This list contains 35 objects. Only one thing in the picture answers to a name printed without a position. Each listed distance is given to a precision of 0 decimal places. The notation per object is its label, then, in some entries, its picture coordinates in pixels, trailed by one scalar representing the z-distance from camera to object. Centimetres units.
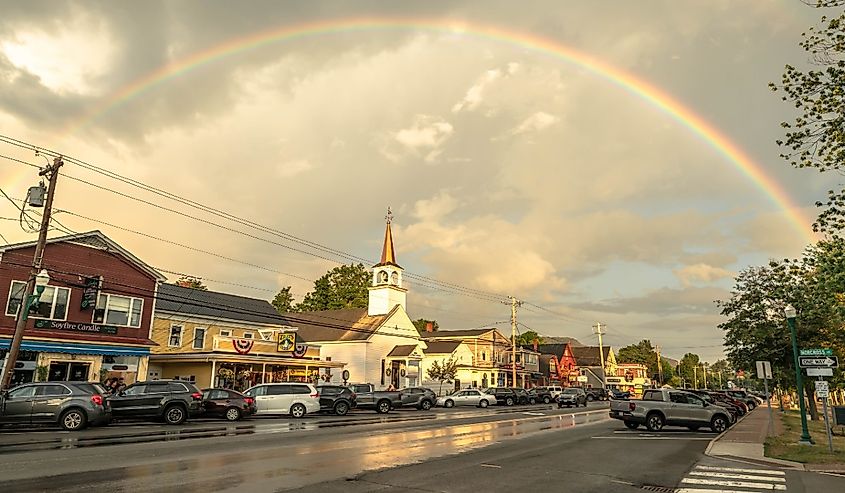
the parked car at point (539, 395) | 5835
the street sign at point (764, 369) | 2405
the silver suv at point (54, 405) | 1961
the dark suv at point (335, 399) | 3436
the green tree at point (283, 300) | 9403
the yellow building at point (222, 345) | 4044
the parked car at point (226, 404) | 2706
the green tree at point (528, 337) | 12325
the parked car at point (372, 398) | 3822
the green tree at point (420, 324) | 10694
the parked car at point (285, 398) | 3023
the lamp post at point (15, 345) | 2185
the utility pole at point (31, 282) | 2210
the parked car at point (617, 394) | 6757
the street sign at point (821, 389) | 1752
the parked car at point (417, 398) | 4184
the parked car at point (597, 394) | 7719
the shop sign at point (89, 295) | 3369
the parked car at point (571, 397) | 5345
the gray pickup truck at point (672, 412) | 2492
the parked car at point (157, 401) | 2352
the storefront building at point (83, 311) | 3139
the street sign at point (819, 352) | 1830
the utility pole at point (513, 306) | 6328
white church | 6031
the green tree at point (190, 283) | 5596
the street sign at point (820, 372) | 1788
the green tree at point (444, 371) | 6388
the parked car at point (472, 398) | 5066
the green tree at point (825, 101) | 1468
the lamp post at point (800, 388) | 1991
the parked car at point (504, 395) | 5331
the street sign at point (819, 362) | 1800
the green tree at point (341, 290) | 8619
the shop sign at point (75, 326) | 3198
